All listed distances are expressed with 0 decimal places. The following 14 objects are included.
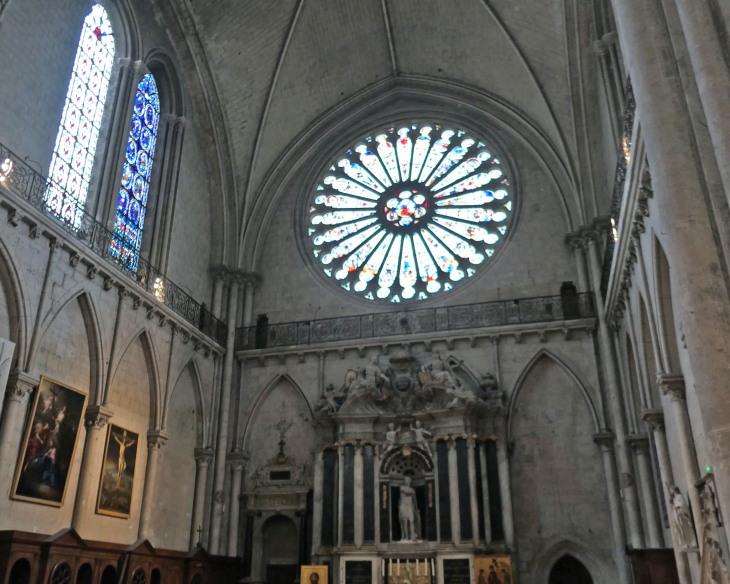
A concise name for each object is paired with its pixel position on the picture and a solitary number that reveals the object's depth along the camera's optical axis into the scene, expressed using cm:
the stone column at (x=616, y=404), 1184
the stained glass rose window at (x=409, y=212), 1584
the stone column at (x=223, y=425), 1359
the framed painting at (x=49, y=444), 946
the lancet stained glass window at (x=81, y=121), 1134
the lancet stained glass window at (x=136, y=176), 1302
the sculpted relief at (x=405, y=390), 1332
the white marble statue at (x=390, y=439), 1327
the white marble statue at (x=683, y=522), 811
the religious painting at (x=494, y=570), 1161
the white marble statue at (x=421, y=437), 1313
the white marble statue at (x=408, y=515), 1261
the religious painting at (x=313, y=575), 1194
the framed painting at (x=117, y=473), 1101
